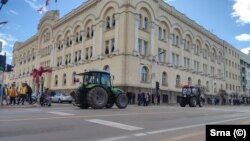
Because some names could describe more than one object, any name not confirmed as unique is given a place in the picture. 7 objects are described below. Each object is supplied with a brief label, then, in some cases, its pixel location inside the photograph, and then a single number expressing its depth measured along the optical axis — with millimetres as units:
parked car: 39938
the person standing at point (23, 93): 27008
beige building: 41469
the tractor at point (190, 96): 34094
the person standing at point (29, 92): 27795
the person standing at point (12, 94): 26475
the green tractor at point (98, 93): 20094
